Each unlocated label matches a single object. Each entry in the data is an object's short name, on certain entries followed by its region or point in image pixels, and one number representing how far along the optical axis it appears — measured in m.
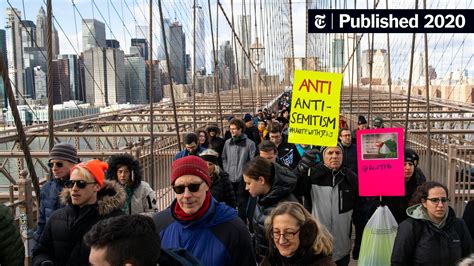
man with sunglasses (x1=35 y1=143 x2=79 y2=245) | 3.13
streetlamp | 24.29
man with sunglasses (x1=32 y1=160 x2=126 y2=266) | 2.52
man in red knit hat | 2.12
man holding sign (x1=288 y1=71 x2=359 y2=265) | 3.63
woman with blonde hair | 2.18
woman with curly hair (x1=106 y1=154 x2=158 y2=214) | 3.64
